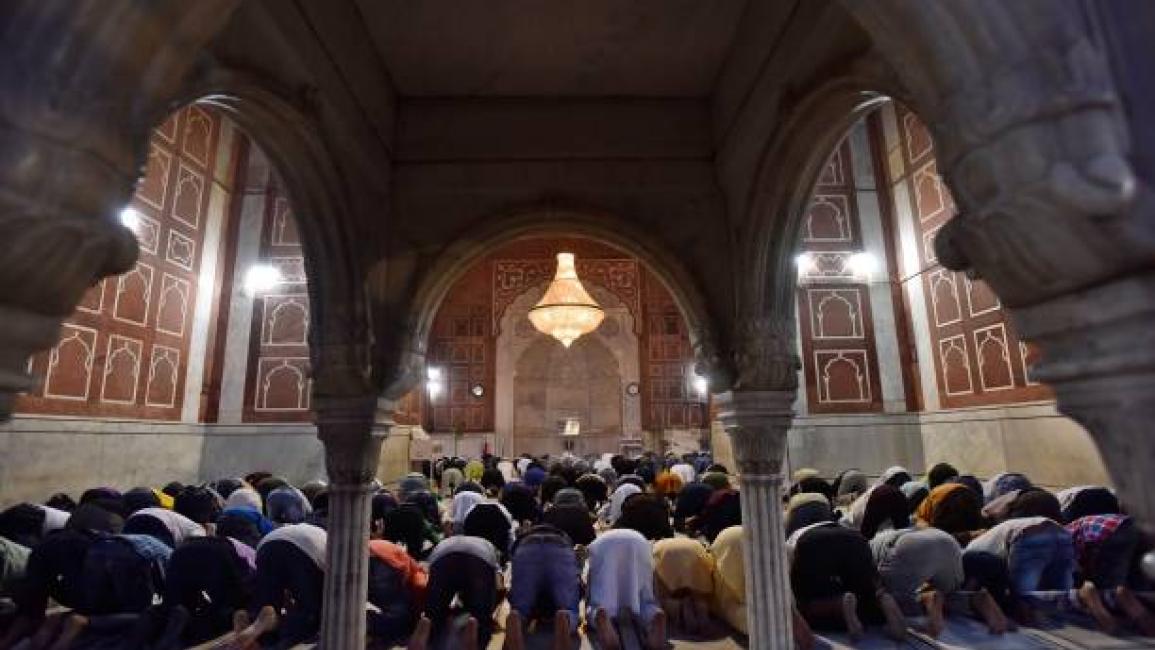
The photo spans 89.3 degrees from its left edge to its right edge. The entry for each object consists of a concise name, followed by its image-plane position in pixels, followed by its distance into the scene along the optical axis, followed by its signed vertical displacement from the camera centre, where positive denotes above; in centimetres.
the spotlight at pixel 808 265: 816 +239
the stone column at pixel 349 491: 240 -19
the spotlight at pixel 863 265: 804 +235
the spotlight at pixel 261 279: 814 +231
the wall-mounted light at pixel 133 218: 597 +236
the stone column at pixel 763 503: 247 -27
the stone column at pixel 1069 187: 63 +27
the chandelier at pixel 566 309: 880 +199
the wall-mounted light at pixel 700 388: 1270 +114
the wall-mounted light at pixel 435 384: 1306 +133
